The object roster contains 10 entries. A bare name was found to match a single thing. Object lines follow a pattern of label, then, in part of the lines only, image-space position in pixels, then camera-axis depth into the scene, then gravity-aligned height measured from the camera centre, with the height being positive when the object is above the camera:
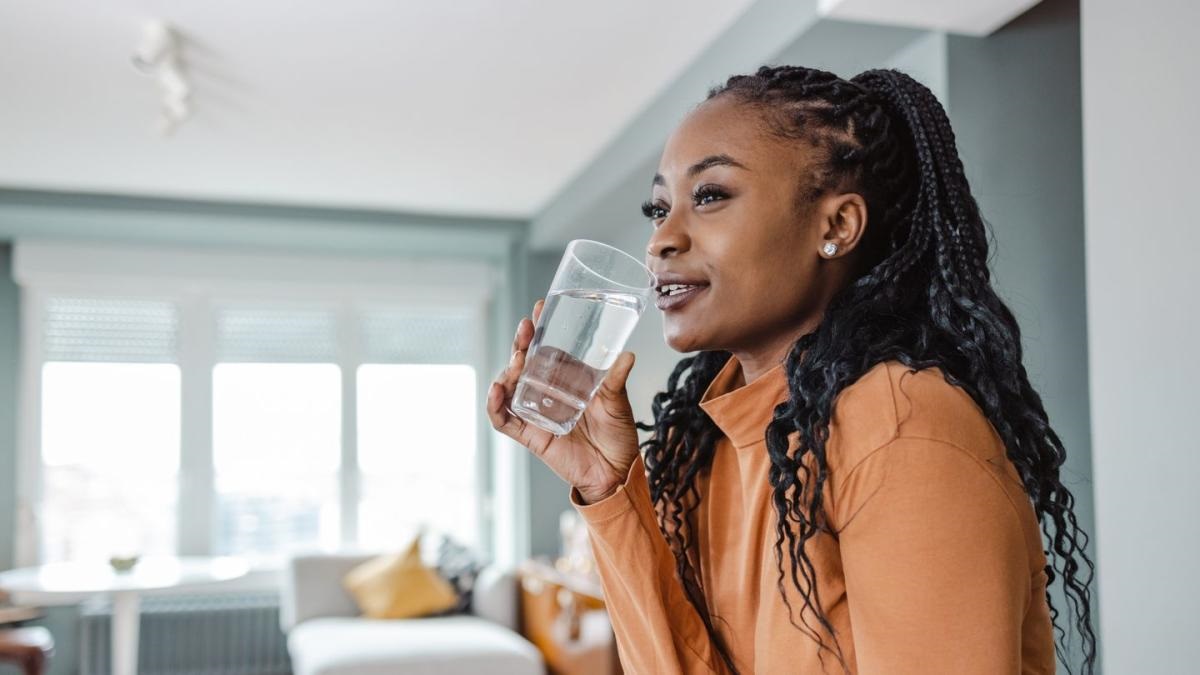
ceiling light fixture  3.14 +0.91
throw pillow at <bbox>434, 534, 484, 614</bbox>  5.27 -1.05
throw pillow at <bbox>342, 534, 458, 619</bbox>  5.04 -1.10
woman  0.82 -0.06
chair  4.24 -1.16
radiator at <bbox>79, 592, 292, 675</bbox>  5.46 -1.45
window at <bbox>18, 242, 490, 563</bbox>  5.67 -0.33
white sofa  4.24 -1.19
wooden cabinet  3.96 -1.07
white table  4.25 -0.93
